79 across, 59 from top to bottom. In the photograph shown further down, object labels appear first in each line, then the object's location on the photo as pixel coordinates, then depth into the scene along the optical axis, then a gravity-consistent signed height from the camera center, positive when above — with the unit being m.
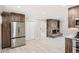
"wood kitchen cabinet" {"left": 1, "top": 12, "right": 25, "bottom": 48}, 2.58 +0.42
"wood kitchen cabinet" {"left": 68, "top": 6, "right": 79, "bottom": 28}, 2.52 +0.91
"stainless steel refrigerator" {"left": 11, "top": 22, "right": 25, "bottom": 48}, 2.66 -0.36
